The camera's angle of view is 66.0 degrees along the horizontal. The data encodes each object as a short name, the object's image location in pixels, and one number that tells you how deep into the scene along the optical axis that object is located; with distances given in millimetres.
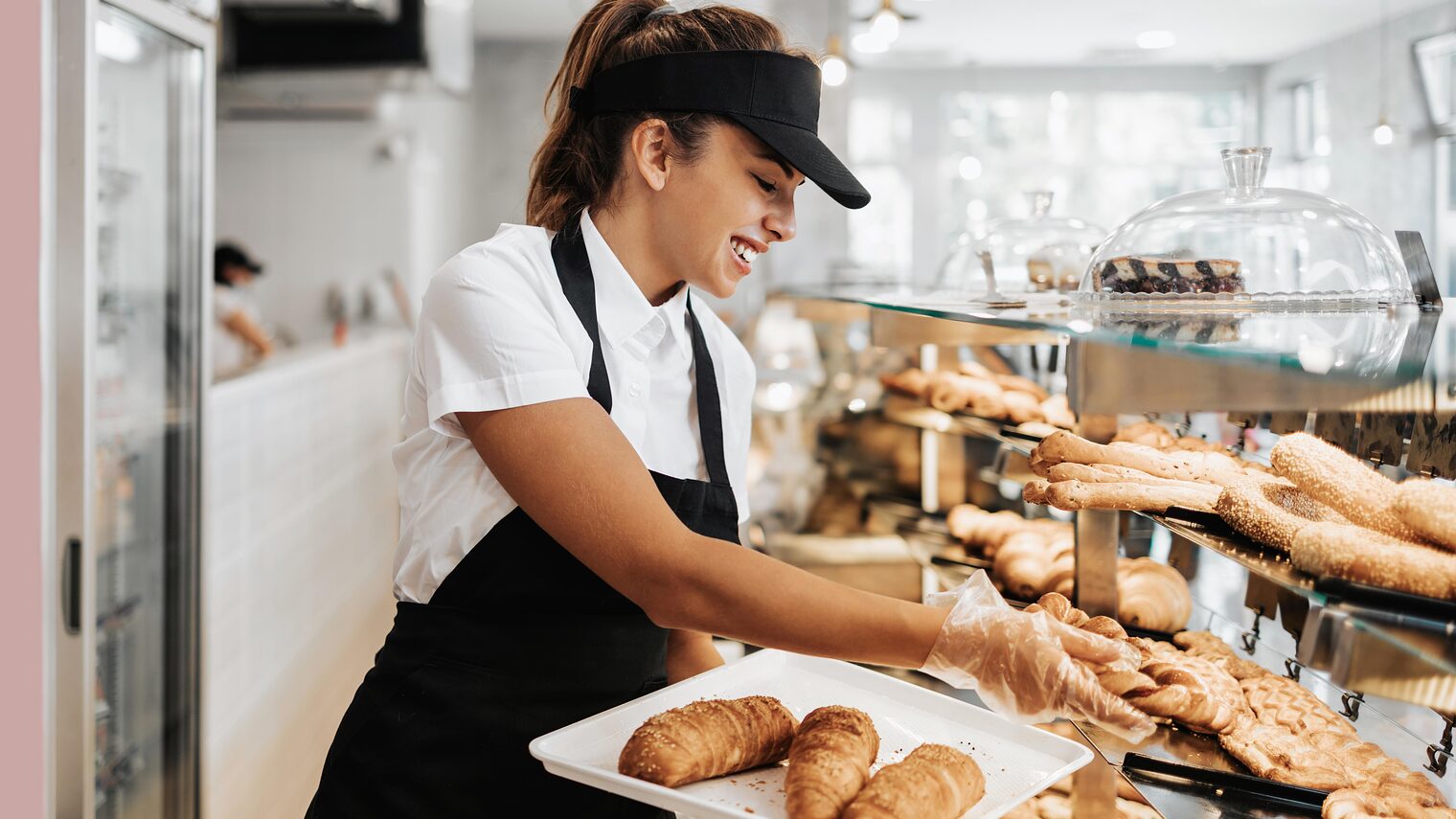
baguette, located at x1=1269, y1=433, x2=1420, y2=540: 867
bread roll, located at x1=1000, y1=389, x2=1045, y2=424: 2096
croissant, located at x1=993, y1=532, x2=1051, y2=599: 1957
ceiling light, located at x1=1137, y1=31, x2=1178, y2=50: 9594
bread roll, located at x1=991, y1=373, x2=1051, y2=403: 2244
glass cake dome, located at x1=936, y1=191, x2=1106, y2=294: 2066
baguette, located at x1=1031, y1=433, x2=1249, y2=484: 1136
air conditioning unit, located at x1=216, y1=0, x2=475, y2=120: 6355
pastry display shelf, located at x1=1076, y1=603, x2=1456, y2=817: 1053
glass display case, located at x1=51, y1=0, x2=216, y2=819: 2580
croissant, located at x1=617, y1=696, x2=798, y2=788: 1045
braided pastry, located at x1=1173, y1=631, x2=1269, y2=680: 1316
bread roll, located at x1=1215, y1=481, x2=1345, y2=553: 892
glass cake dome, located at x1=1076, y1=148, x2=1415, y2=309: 1329
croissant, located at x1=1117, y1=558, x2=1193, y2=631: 1539
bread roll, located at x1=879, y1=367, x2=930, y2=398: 2723
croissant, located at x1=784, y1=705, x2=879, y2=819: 985
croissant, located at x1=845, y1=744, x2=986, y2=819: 970
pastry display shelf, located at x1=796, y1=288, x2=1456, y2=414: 953
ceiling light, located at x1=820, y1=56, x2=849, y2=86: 4090
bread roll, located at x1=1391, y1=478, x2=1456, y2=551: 785
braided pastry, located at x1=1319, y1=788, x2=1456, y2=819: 1019
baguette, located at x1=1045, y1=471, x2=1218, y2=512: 1025
